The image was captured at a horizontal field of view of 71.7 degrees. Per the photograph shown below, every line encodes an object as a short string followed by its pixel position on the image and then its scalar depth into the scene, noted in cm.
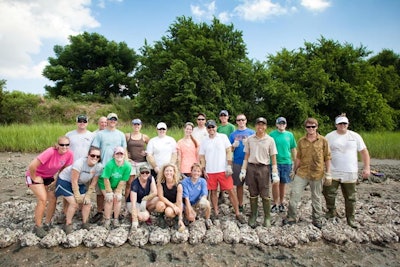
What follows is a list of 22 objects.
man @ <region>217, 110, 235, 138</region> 553
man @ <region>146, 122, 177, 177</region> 488
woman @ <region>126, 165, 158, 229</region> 437
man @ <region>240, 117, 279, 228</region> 445
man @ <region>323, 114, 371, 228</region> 446
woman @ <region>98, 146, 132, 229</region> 430
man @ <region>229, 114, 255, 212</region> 512
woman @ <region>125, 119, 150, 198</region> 497
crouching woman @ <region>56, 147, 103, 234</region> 412
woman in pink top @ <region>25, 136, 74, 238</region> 395
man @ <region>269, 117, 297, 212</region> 506
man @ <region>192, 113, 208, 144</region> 547
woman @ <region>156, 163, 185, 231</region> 436
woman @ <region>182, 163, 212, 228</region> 446
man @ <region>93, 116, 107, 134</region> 491
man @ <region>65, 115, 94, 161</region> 453
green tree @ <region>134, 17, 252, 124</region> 1634
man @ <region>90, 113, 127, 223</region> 463
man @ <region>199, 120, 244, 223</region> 476
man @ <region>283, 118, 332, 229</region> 442
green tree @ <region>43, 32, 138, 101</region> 2273
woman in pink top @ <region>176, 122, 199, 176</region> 502
